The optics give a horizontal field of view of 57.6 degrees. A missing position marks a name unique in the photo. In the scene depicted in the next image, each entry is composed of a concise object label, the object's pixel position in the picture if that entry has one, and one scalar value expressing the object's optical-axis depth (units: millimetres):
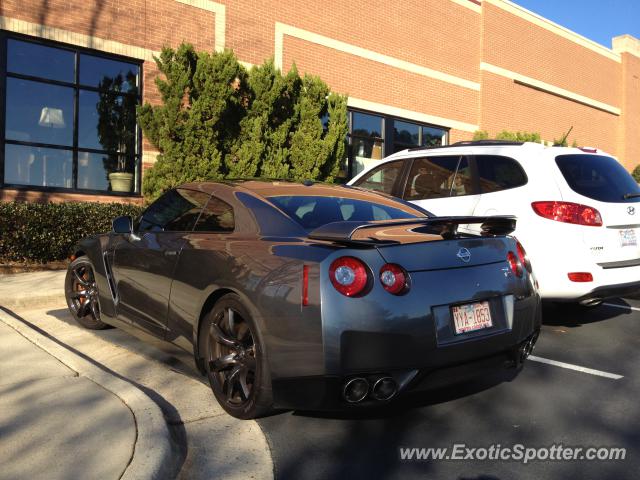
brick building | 11031
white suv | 5289
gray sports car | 2998
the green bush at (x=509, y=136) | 18484
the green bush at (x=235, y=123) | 11000
